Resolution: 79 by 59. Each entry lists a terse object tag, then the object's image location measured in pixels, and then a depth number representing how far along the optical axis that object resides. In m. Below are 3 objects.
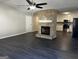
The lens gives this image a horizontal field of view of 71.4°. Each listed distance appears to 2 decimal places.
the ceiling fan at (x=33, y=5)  2.98
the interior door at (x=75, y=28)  5.00
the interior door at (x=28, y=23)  6.62
